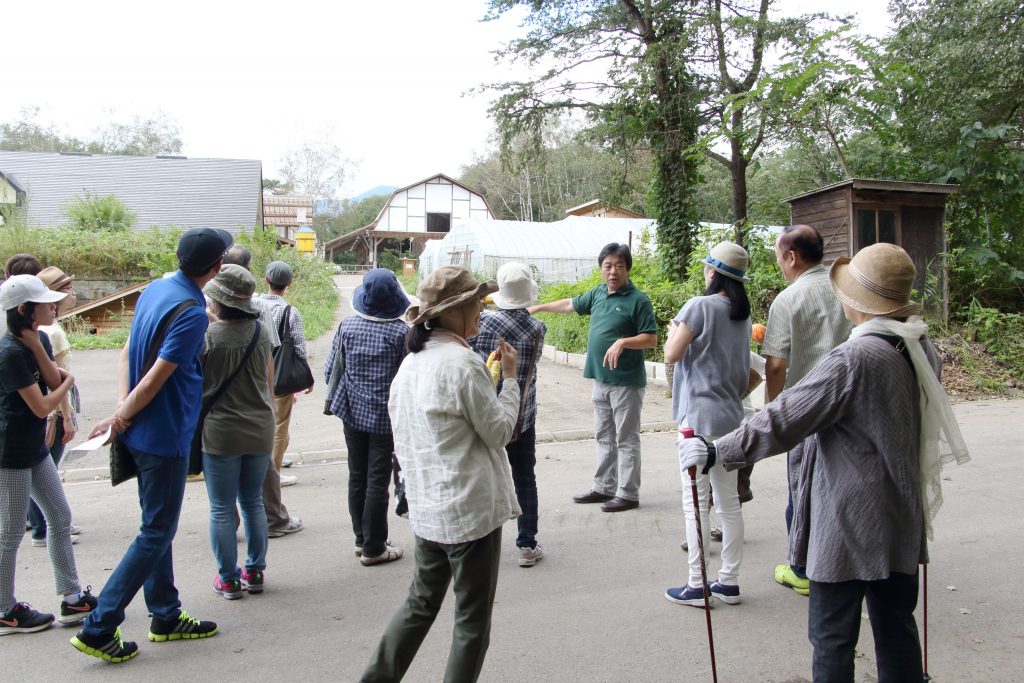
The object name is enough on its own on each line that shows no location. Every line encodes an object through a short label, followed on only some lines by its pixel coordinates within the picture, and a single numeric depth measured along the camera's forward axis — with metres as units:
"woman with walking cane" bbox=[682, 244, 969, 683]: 2.50
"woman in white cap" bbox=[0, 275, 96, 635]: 3.57
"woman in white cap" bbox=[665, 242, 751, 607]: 4.09
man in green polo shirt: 5.41
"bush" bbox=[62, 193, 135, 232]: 21.69
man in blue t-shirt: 3.35
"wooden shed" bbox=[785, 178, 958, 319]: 11.73
